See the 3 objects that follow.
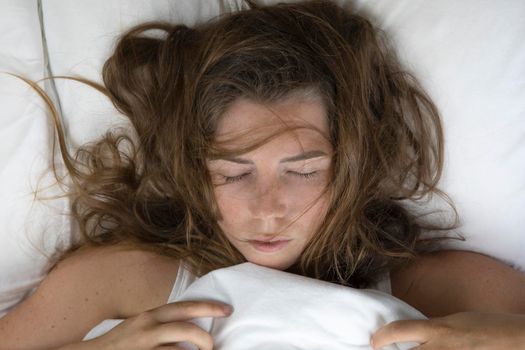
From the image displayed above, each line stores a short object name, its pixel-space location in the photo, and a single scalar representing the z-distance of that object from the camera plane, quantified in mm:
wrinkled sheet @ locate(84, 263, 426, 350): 1049
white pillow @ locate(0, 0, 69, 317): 1156
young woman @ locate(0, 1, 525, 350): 1048
